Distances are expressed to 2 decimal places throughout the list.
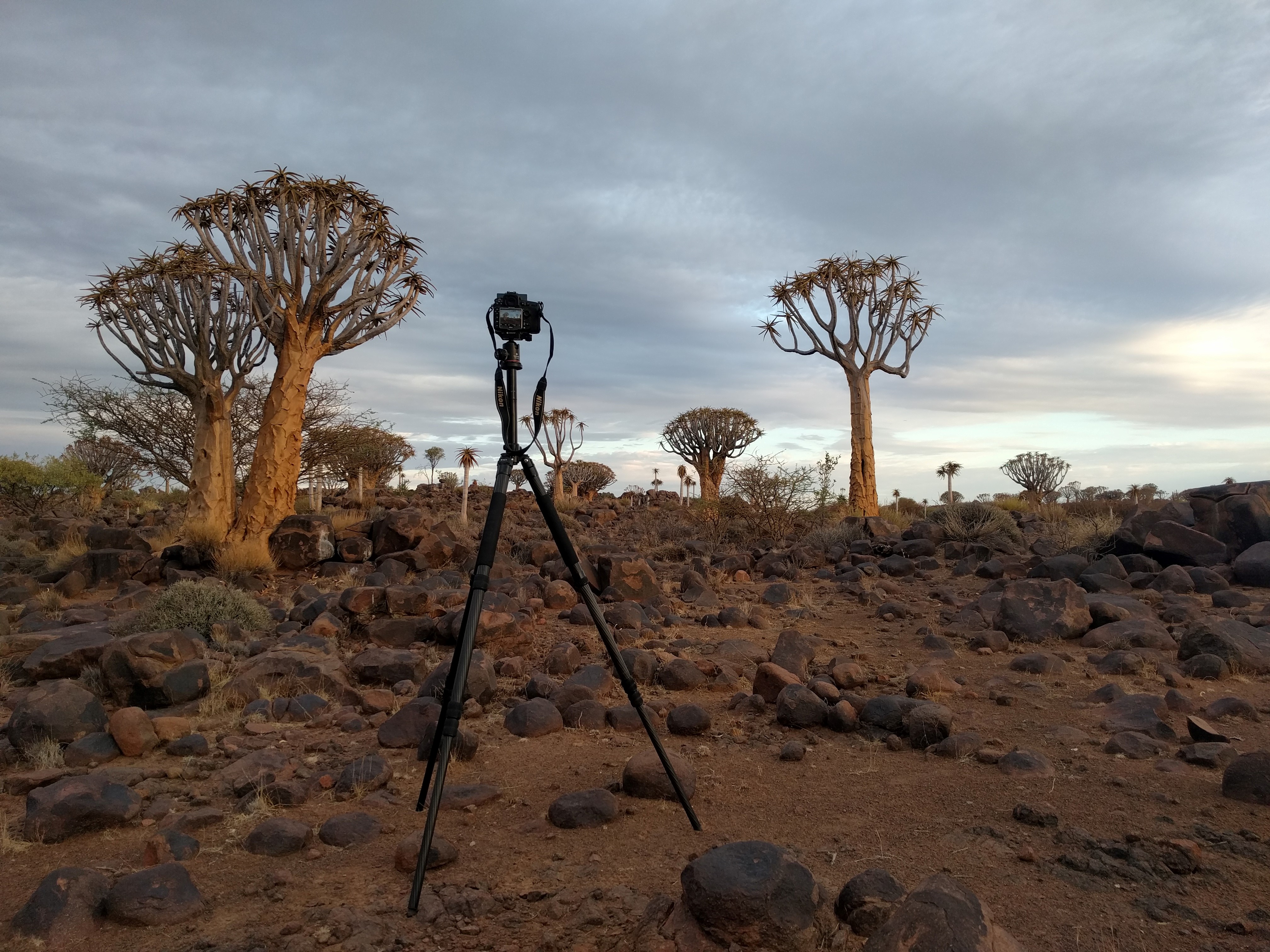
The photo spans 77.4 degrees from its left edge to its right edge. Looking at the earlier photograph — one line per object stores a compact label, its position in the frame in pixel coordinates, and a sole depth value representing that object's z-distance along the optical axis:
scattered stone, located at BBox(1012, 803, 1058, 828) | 3.63
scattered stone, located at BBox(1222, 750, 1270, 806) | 3.77
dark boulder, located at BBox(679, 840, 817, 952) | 2.58
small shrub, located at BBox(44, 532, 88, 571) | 13.13
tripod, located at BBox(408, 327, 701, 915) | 2.89
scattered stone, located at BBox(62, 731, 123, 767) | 4.78
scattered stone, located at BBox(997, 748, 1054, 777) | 4.29
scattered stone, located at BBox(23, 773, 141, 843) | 3.73
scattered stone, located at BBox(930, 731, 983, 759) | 4.67
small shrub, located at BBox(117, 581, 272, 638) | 8.03
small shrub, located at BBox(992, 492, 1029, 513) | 22.59
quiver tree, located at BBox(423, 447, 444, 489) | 38.88
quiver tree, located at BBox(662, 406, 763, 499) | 30.64
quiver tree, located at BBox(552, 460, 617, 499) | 36.66
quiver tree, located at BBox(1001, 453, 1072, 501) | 30.30
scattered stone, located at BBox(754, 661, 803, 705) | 5.89
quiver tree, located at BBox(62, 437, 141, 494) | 30.08
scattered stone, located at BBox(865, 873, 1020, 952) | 2.21
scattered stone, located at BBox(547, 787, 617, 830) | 3.82
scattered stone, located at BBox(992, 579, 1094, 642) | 7.63
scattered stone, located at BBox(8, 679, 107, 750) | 4.86
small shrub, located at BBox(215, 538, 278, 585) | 11.84
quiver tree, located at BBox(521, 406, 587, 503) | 31.27
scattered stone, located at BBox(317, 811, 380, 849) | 3.67
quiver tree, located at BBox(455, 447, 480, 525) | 28.59
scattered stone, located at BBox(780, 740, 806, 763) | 4.72
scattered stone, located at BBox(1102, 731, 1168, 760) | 4.53
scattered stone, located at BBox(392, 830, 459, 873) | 3.35
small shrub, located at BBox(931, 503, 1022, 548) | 14.16
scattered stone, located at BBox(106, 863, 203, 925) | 2.98
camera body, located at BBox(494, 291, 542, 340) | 3.45
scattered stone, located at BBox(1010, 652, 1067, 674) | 6.54
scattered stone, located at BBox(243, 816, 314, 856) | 3.58
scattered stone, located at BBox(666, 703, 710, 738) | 5.20
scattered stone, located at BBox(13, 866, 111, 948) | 2.91
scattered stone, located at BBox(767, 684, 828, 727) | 5.33
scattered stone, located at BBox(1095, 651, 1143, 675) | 6.35
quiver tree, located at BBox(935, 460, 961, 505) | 33.16
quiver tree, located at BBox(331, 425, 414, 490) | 21.92
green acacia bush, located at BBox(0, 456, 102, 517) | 23.00
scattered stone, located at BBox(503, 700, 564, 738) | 5.29
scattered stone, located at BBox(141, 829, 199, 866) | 3.48
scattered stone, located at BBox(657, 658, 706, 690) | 6.32
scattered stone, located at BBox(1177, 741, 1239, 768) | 4.27
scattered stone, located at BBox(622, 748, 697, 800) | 4.12
